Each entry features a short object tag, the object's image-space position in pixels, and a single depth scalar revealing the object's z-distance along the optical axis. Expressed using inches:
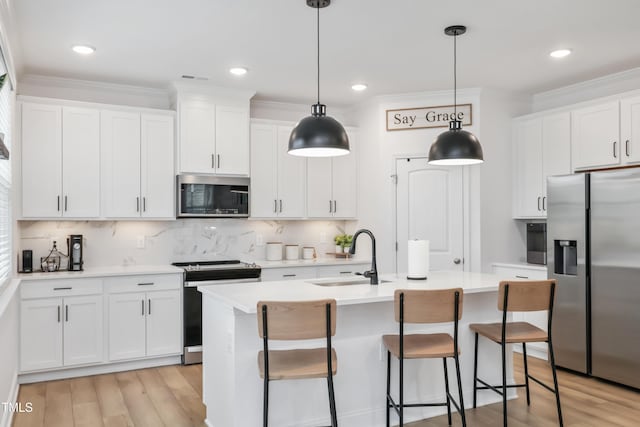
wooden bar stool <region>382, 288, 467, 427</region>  116.7
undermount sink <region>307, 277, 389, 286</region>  147.3
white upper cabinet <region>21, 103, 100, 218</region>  178.2
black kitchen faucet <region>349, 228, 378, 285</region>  139.8
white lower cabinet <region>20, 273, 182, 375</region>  169.6
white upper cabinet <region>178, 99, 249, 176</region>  199.8
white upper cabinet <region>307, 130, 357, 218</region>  229.9
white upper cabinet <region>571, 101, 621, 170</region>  178.9
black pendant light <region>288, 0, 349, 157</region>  120.6
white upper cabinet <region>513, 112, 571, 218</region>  196.7
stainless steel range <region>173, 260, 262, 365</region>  191.0
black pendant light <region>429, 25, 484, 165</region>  140.3
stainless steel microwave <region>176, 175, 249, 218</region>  199.5
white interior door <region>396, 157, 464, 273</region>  213.5
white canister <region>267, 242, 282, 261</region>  226.2
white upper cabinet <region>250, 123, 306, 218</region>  217.6
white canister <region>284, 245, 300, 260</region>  229.9
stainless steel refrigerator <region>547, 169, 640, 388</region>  160.1
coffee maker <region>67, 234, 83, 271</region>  186.7
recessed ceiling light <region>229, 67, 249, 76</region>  181.2
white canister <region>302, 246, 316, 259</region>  234.5
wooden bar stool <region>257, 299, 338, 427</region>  103.1
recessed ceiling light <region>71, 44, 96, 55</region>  157.9
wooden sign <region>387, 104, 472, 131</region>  211.6
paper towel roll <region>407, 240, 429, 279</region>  147.1
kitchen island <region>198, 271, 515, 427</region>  117.6
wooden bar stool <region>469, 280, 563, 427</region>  126.6
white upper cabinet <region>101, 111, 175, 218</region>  190.7
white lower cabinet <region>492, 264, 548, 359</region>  193.8
